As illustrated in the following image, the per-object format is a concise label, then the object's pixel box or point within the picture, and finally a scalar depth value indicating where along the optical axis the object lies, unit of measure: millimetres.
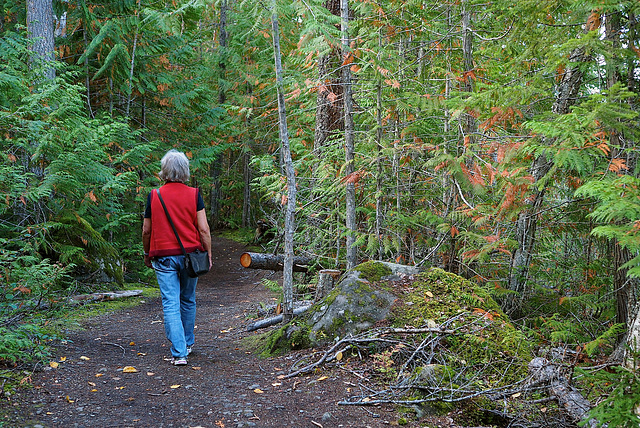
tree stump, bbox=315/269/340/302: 6613
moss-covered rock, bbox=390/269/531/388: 4148
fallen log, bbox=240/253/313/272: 7035
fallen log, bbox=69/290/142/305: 8414
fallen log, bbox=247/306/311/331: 6902
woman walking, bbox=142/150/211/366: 5051
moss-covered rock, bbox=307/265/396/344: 4996
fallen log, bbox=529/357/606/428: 3394
